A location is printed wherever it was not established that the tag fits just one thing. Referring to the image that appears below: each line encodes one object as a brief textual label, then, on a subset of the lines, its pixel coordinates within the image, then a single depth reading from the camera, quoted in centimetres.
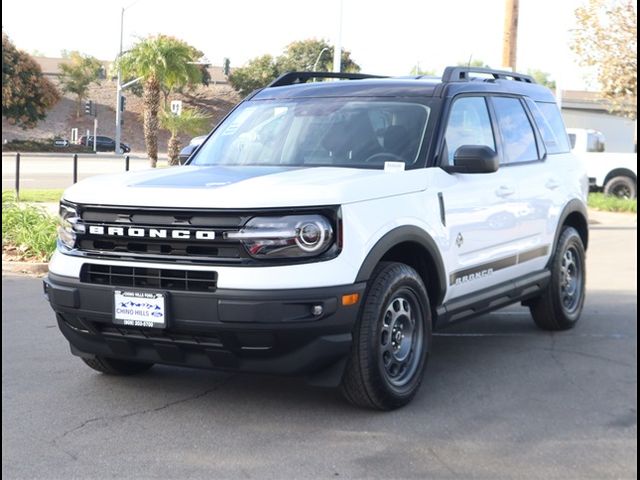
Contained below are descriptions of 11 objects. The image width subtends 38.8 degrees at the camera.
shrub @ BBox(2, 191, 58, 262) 1074
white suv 468
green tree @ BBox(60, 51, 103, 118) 4844
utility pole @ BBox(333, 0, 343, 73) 1819
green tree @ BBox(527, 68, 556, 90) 11542
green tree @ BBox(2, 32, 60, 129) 4578
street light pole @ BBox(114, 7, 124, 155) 2248
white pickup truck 2302
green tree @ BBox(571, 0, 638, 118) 2117
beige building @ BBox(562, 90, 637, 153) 4297
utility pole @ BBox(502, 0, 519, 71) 1723
